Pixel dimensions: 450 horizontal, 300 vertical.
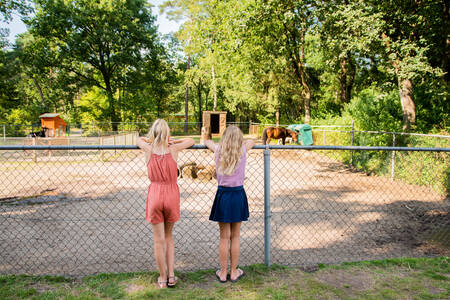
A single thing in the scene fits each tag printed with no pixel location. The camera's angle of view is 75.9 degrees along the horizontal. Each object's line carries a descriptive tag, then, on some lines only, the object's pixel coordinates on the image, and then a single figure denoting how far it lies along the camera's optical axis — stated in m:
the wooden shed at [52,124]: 22.55
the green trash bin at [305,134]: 17.03
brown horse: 17.02
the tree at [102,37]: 25.20
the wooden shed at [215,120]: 20.39
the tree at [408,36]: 9.08
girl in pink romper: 2.77
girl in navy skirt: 2.85
